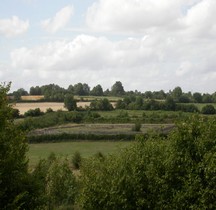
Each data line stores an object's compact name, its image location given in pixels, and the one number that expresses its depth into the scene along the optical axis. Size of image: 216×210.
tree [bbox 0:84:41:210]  28.72
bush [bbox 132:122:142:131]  104.94
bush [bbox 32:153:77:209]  55.34
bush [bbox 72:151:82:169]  80.87
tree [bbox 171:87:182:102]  158.00
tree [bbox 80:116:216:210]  36.19
